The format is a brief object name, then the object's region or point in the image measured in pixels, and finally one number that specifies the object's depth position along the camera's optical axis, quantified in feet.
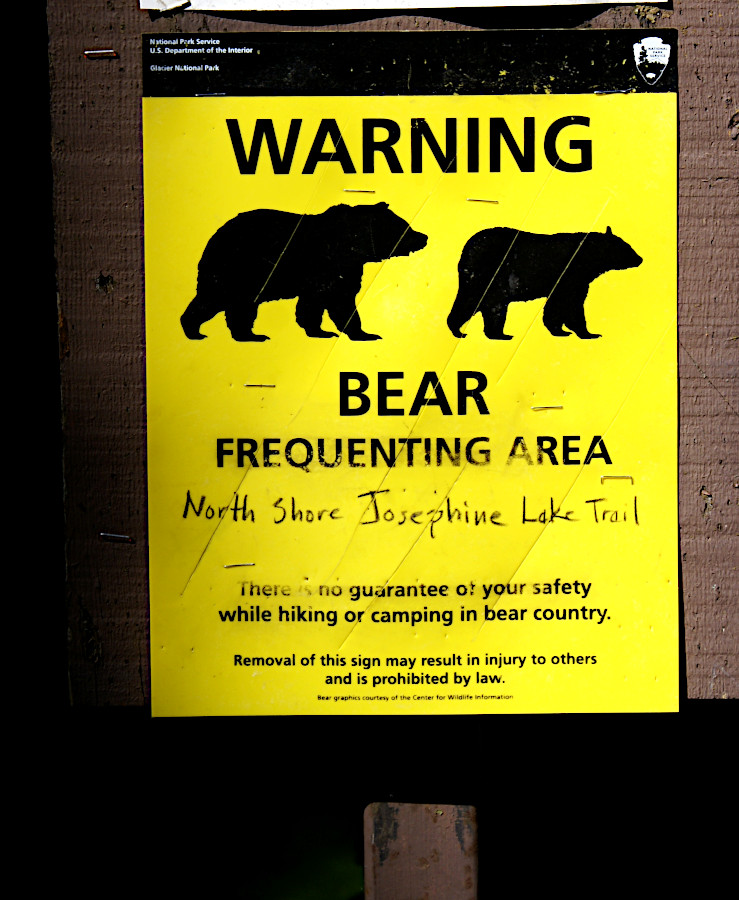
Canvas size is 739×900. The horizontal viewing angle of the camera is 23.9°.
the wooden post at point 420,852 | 2.34
